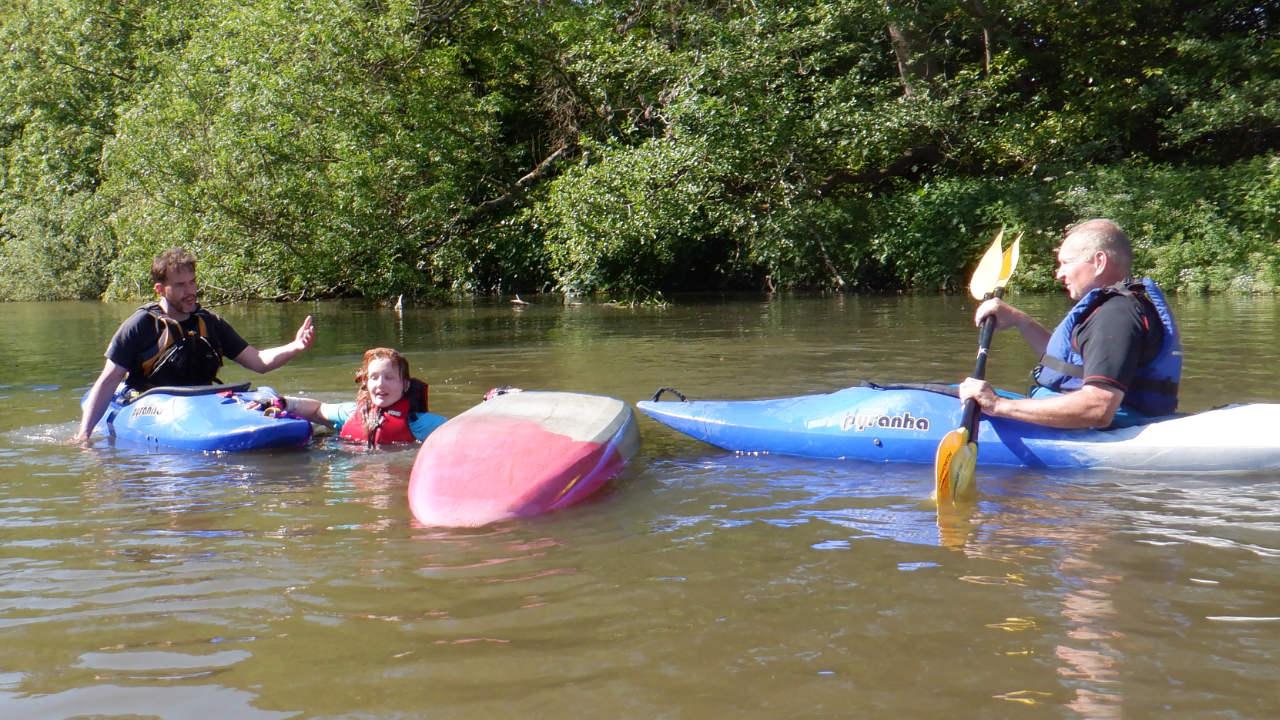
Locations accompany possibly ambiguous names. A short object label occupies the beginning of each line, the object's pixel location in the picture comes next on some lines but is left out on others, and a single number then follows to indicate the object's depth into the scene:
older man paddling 3.89
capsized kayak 3.59
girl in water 4.90
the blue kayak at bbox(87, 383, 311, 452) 4.93
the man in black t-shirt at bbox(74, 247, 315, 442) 5.21
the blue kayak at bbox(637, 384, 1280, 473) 4.07
